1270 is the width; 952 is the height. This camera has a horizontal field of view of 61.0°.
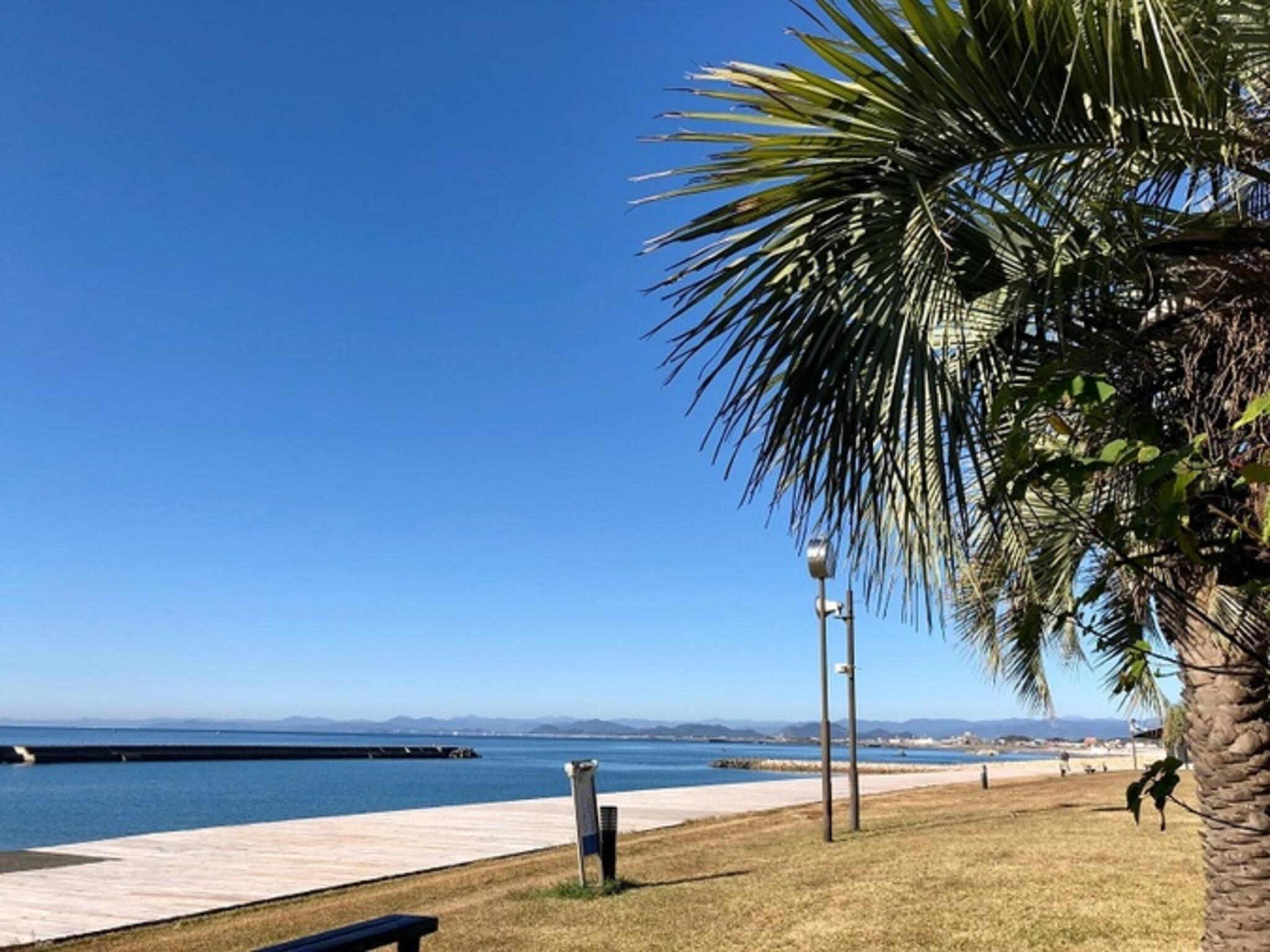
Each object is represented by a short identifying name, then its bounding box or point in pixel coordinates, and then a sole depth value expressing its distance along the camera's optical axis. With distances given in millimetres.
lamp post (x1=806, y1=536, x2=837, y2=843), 12820
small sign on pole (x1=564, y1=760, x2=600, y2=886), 9492
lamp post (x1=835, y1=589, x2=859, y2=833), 14648
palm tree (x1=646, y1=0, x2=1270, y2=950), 2199
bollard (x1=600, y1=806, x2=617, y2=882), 9695
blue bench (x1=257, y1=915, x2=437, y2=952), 3283
